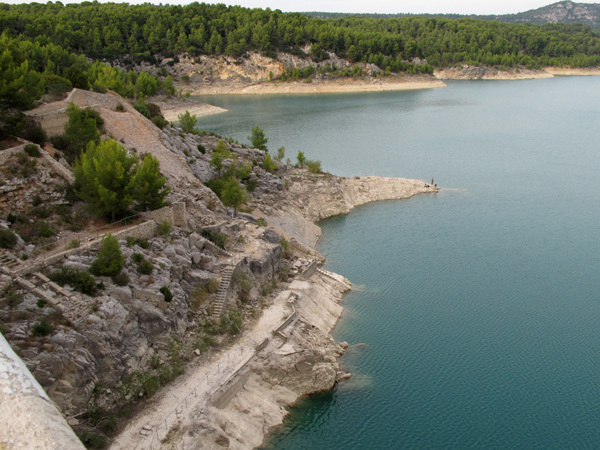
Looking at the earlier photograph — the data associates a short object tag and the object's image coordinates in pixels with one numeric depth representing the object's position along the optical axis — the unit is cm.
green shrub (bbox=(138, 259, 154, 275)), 3572
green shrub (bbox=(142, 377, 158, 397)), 3123
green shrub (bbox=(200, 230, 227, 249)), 4450
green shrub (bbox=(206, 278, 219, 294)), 3972
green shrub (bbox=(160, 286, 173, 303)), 3562
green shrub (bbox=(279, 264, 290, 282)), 4647
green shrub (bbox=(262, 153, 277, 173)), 6894
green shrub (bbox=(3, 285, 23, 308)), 2917
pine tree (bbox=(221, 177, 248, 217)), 5412
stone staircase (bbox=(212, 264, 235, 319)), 3866
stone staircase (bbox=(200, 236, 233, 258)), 4300
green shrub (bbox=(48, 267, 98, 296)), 3177
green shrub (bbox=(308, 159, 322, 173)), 7469
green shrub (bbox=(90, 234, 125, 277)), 3334
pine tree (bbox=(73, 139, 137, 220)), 3822
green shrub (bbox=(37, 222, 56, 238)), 3522
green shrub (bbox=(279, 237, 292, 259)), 5021
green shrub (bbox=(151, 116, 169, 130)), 6134
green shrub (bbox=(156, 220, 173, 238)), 4000
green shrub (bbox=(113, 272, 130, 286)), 3375
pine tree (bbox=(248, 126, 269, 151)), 7688
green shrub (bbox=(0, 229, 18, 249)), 3259
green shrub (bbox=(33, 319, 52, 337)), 2850
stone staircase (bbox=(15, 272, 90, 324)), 3017
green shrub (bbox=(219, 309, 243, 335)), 3772
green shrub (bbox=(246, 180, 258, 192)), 6328
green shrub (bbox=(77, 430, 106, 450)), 2688
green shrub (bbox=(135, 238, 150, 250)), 3762
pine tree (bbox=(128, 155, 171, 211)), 3953
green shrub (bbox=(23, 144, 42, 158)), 4002
